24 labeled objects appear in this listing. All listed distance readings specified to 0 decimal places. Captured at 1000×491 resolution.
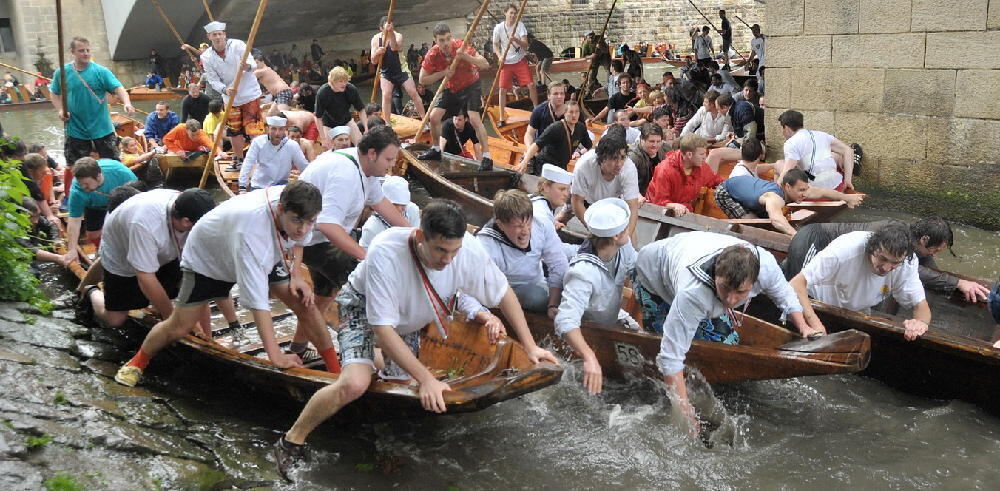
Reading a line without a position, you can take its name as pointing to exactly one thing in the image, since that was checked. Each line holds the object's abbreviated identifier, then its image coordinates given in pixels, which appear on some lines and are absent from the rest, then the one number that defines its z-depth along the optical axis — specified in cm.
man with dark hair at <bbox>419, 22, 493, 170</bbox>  1059
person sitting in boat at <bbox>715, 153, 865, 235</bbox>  688
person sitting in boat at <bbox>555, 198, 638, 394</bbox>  436
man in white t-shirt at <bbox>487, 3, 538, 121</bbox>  1293
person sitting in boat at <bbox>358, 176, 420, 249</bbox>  547
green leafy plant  533
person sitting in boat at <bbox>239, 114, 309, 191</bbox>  866
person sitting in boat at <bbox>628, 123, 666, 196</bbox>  768
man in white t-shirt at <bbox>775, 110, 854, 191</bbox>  780
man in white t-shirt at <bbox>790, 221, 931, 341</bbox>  470
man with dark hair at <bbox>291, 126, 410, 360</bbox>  509
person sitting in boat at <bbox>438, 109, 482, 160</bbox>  1073
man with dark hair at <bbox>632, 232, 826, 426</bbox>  395
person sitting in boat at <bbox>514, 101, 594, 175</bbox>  819
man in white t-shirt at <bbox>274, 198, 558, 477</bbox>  368
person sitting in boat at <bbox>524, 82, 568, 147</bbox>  845
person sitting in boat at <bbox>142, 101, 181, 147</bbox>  1276
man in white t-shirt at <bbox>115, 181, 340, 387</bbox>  433
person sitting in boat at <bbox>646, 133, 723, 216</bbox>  716
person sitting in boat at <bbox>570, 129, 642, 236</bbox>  638
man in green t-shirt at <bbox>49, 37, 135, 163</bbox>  828
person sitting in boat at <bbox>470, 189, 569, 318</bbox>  491
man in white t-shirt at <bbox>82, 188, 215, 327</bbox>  492
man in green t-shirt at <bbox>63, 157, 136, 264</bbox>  617
